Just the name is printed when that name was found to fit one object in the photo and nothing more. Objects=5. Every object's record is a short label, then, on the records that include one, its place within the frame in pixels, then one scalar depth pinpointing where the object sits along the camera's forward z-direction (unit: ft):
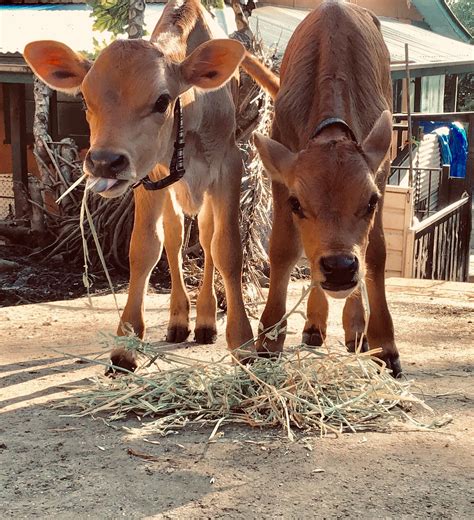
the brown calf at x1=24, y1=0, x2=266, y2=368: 15.38
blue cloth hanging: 59.98
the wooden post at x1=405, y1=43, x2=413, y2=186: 37.24
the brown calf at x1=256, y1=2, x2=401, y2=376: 14.25
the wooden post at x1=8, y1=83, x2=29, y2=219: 39.70
